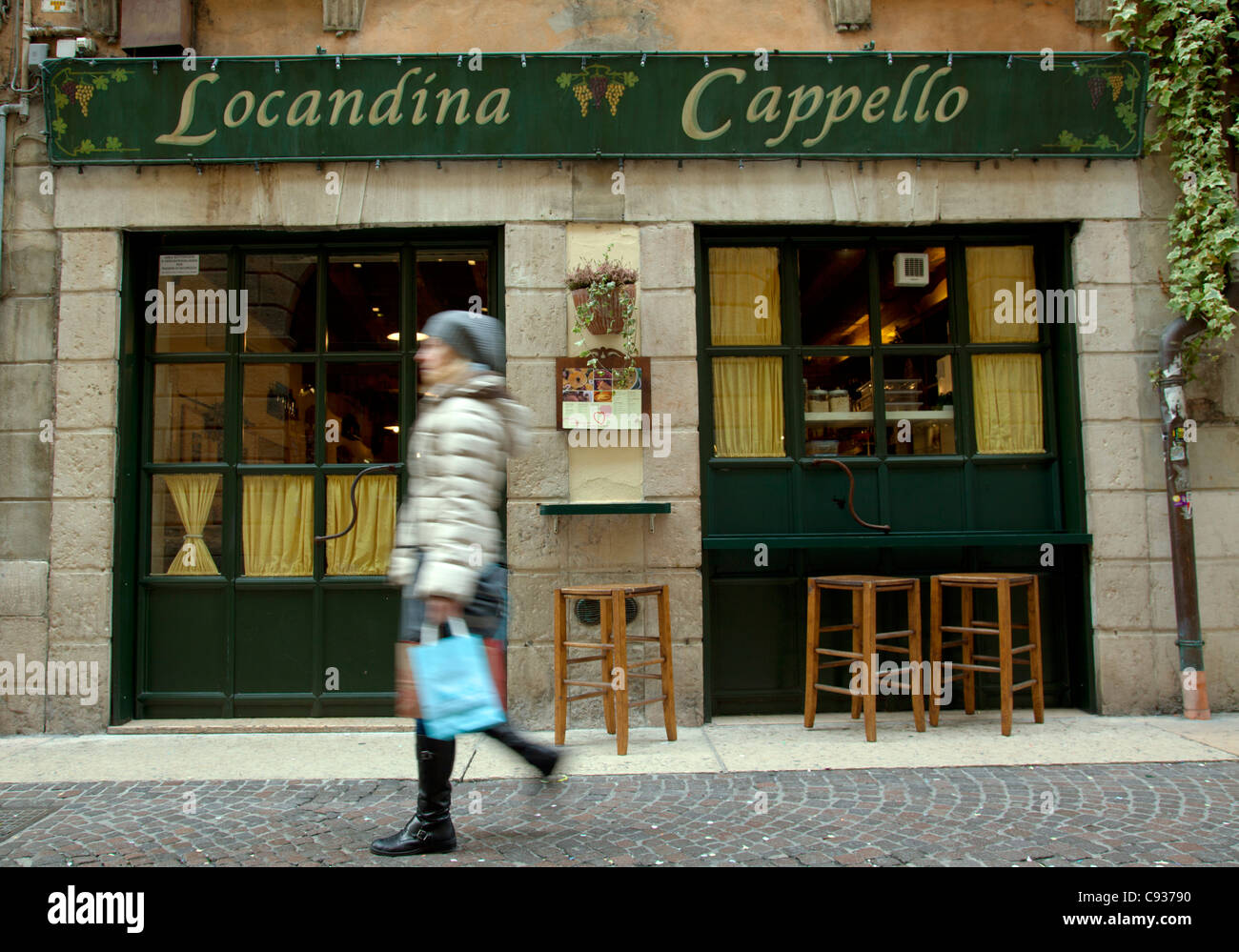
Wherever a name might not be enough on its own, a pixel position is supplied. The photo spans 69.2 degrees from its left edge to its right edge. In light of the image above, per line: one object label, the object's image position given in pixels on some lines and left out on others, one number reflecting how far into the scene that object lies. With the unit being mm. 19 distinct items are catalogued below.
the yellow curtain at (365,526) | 6250
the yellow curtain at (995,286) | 6473
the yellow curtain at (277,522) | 6262
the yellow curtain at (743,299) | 6406
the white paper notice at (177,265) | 6344
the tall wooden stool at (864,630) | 5371
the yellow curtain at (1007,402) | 6418
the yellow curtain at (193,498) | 6281
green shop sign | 6020
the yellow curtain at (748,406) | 6344
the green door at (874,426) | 6242
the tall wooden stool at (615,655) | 5145
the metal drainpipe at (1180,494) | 5895
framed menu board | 5969
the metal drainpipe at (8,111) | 6070
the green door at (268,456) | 6152
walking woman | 3416
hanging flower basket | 5898
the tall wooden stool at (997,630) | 5430
